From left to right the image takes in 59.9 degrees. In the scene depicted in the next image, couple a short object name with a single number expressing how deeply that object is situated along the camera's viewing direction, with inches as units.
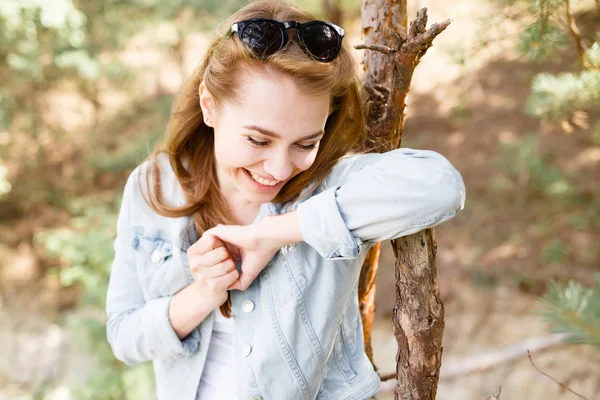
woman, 46.8
